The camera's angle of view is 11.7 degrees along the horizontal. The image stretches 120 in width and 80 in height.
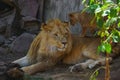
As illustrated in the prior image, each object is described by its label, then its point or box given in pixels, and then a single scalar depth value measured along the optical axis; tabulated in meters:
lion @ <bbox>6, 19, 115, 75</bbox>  10.10
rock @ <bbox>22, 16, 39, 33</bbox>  14.50
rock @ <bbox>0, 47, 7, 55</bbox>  13.28
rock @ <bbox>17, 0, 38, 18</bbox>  14.79
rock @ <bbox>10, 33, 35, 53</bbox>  13.34
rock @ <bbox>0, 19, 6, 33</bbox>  14.98
